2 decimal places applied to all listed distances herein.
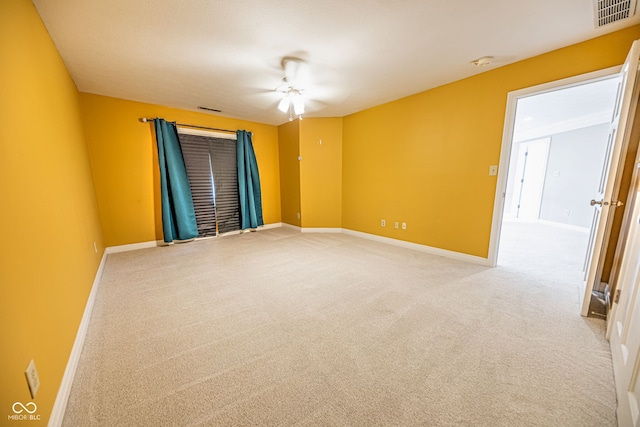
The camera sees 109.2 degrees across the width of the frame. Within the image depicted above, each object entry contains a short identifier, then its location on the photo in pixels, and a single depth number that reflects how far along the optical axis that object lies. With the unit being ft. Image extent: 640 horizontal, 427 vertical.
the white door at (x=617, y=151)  5.38
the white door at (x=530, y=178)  19.15
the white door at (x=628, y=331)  3.33
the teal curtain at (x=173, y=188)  12.39
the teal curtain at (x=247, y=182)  15.42
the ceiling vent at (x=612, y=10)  5.47
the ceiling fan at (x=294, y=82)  8.05
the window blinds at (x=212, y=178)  13.82
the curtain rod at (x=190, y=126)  12.05
